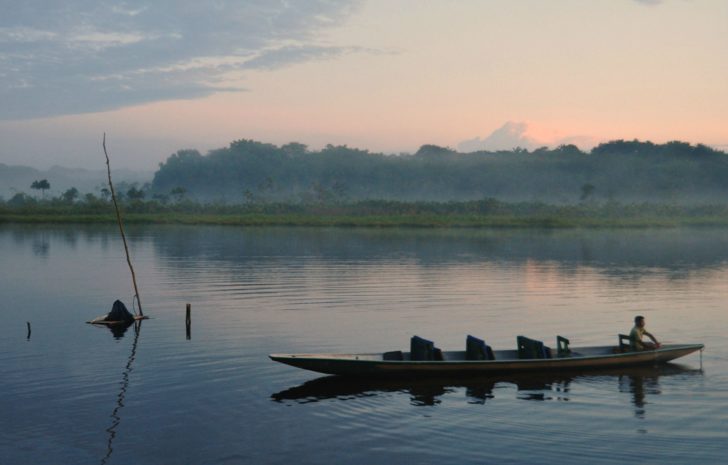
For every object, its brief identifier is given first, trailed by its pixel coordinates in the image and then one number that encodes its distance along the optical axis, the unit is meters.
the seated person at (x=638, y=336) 24.41
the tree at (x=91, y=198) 162.32
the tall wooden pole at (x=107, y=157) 35.84
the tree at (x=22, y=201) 181.62
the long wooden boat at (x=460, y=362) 21.91
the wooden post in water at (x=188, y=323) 29.97
